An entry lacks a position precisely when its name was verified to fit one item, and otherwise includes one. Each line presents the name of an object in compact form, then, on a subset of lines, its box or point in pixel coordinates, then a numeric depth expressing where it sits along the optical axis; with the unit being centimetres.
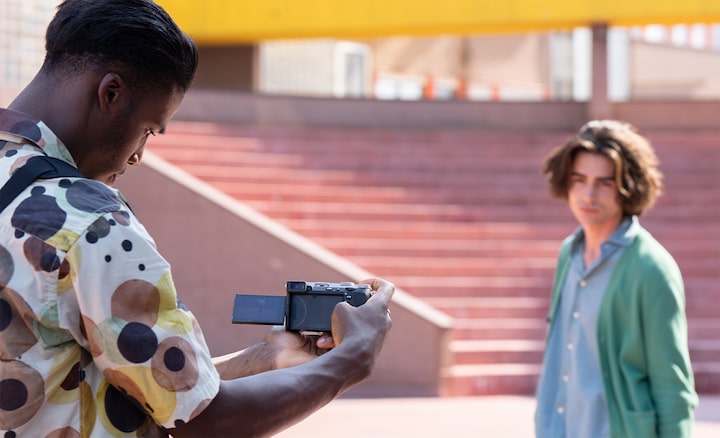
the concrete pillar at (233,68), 1752
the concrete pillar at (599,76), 1460
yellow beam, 1540
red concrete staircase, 905
